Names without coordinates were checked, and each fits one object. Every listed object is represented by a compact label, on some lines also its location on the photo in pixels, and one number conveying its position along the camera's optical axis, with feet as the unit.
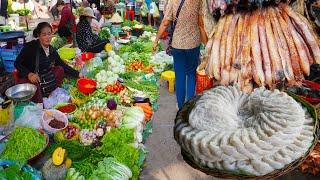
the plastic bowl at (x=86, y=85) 19.77
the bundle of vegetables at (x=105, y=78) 21.34
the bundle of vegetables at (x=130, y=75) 24.47
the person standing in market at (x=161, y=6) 41.17
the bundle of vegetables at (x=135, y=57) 27.45
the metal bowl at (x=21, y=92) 15.29
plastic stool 23.13
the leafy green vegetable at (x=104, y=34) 29.76
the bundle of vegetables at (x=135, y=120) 16.34
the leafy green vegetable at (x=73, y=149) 12.89
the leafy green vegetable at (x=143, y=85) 22.54
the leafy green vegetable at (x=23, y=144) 12.76
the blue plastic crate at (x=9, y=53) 23.63
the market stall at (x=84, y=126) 12.35
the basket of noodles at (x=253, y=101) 6.49
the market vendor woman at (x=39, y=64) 17.56
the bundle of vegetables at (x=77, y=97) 19.04
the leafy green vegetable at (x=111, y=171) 12.20
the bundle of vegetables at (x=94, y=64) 23.87
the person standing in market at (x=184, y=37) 15.48
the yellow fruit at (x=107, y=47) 27.33
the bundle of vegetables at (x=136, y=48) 29.76
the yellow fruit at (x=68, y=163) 12.24
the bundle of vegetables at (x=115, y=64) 24.48
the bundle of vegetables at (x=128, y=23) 37.75
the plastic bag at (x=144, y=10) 42.32
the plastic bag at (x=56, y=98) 18.40
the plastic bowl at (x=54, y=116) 15.40
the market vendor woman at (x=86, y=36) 26.61
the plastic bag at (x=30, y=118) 14.61
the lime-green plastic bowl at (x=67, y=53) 24.76
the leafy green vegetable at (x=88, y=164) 12.23
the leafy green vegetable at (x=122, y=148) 13.94
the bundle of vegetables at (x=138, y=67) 26.30
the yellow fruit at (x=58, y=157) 11.98
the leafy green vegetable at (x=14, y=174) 10.80
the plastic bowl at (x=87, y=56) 25.29
